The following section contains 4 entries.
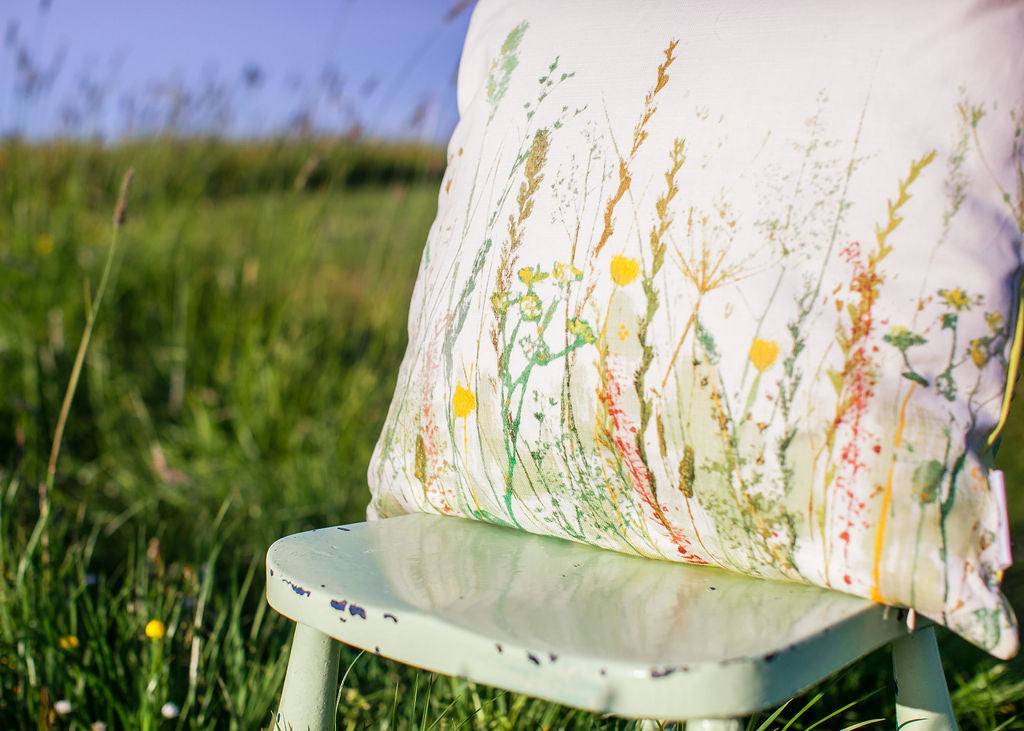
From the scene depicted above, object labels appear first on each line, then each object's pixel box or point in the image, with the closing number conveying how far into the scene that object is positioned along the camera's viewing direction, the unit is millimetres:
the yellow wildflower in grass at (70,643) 954
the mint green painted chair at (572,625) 495
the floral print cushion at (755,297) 540
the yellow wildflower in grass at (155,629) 922
